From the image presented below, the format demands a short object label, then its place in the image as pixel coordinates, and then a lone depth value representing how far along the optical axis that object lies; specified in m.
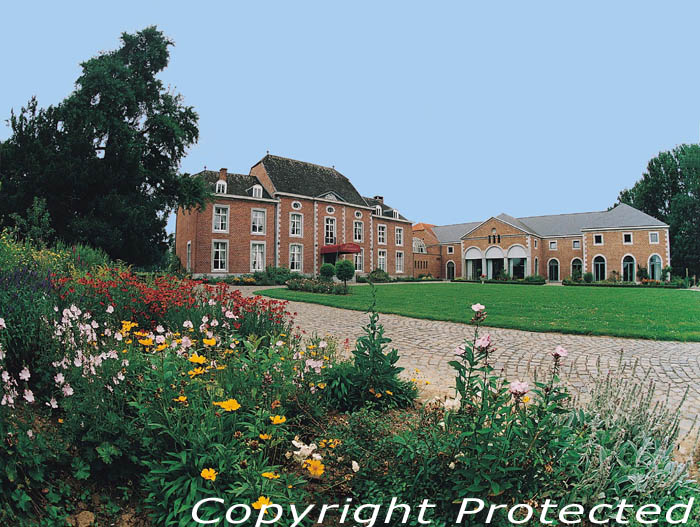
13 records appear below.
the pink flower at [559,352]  1.96
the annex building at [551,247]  39.38
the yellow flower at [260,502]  1.82
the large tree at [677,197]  42.12
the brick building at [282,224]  29.03
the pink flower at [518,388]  1.84
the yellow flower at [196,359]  2.70
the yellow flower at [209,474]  1.90
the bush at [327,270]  27.23
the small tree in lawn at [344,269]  24.67
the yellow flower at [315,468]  2.12
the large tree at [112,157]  15.97
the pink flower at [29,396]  2.24
